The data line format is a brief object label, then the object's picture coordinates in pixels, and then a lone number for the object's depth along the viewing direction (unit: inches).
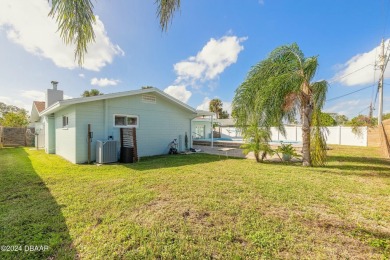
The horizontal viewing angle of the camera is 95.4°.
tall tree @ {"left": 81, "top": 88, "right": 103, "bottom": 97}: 1143.9
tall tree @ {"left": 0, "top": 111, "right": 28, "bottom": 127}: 838.5
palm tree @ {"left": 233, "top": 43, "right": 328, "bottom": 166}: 286.7
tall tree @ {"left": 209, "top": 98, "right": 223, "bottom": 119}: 1605.6
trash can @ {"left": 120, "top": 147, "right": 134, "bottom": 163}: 323.6
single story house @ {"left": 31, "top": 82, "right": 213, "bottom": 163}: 316.0
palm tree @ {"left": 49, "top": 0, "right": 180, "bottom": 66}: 82.8
